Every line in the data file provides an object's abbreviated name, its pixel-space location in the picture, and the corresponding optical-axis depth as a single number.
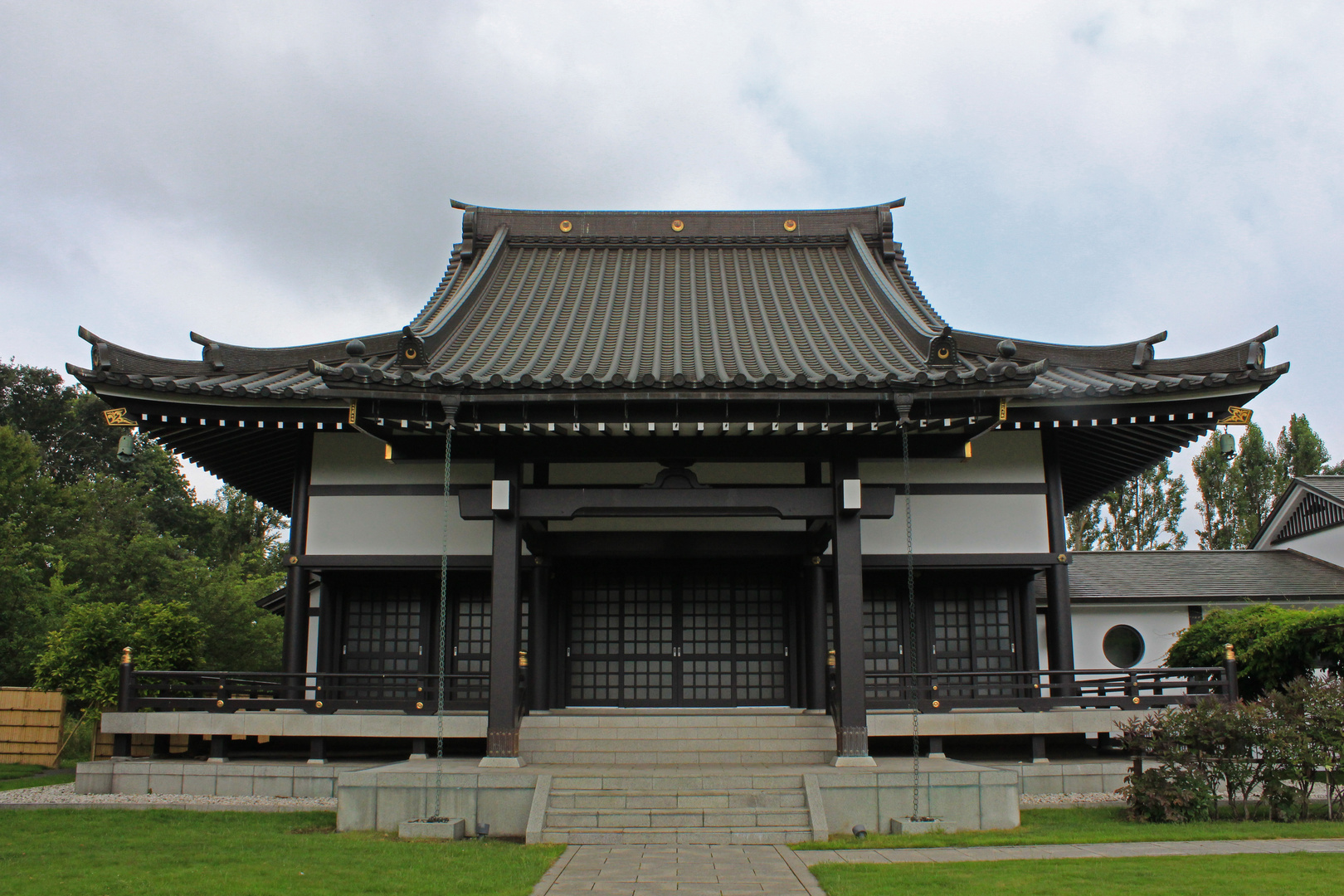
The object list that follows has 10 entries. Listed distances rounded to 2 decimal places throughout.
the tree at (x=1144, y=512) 38.75
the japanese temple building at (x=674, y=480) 10.48
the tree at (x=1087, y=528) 39.41
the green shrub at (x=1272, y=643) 14.88
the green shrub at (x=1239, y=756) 9.81
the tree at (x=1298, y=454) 37.88
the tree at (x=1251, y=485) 37.94
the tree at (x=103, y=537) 27.52
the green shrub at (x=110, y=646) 13.82
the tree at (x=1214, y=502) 38.28
